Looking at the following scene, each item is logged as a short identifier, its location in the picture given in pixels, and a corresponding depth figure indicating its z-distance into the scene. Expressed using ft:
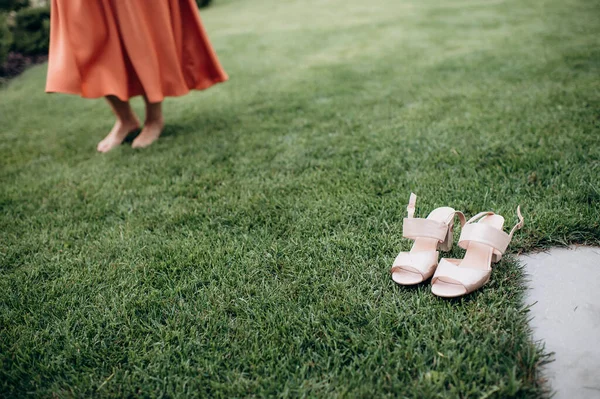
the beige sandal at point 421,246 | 4.76
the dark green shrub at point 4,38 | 22.09
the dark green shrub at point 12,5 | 30.60
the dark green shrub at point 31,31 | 27.32
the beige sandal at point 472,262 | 4.48
